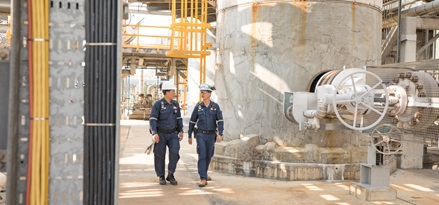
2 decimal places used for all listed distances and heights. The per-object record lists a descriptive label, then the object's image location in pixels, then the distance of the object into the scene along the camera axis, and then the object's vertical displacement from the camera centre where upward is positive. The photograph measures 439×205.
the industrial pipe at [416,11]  12.73 +2.51
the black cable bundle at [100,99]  3.32 -0.03
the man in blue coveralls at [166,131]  7.36 -0.56
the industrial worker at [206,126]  7.33 -0.47
